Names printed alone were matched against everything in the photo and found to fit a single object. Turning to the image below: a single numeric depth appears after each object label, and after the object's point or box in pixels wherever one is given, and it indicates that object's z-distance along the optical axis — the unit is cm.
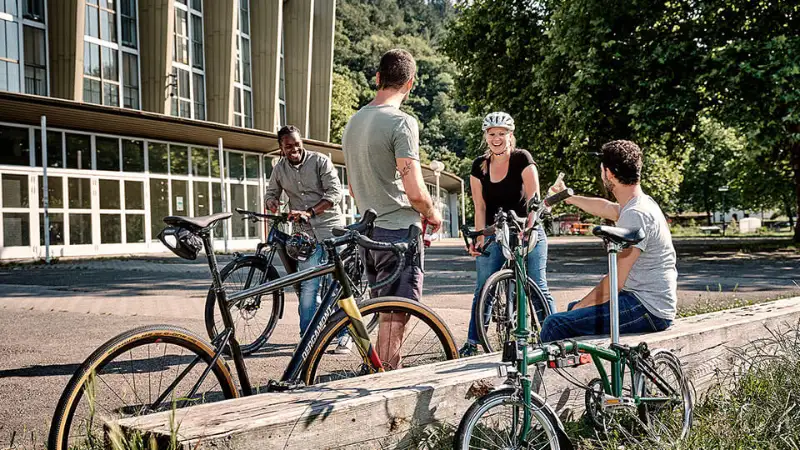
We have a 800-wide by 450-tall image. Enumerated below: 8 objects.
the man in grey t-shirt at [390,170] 398
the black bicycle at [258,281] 520
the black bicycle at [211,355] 278
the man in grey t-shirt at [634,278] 412
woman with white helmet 535
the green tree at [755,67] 1583
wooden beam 261
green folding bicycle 293
